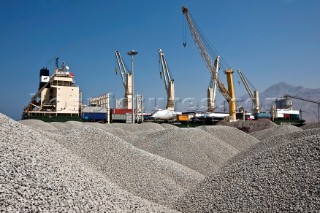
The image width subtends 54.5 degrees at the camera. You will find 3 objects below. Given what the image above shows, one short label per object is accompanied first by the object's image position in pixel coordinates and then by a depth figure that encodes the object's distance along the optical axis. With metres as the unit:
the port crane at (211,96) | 63.41
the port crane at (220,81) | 50.88
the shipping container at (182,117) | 47.31
